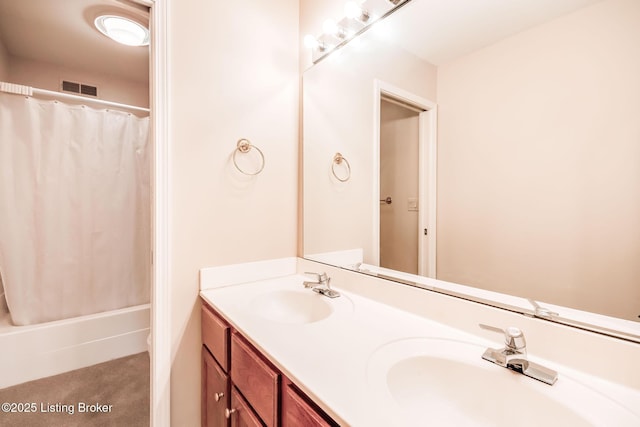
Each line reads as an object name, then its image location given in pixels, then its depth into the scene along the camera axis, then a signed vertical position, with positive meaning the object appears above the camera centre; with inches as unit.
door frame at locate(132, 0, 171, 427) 43.0 -1.7
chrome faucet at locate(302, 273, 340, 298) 45.2 -14.2
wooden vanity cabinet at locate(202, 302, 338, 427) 23.6 -21.0
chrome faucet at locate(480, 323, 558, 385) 22.2 -13.9
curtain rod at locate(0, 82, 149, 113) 65.9 +30.9
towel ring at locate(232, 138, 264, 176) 51.1 +11.7
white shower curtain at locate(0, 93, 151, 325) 68.9 -0.4
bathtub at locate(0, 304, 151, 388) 64.6 -36.9
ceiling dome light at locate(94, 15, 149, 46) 69.5 +49.4
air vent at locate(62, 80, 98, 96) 95.8 +44.8
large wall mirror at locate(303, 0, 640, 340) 23.2 +6.5
